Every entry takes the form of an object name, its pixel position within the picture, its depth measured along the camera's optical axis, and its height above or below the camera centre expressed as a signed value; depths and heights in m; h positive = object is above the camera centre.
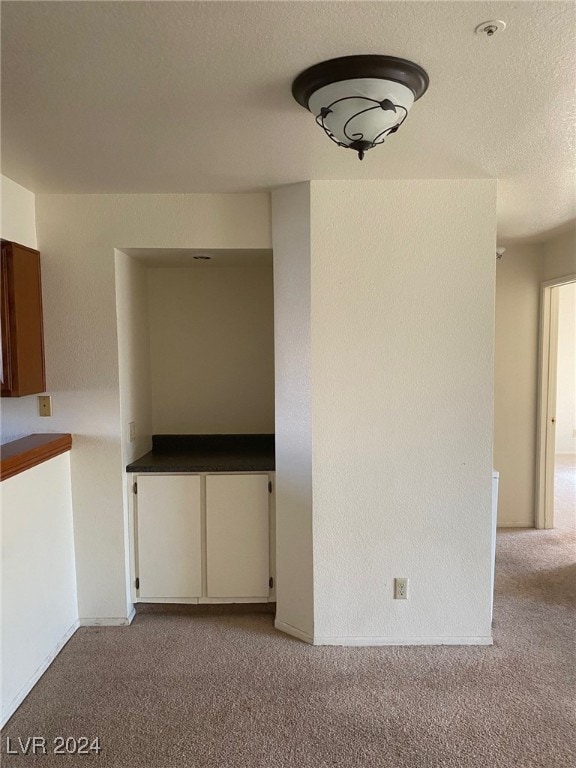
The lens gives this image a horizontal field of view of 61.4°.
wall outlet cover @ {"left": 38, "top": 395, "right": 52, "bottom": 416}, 2.60 -0.25
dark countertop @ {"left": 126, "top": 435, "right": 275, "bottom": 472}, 2.72 -0.61
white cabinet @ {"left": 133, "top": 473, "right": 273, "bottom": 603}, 2.73 -1.02
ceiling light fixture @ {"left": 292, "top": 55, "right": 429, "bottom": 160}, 1.35 +0.77
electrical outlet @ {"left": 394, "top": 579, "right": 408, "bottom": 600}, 2.43 -1.18
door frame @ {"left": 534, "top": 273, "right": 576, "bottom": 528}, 3.92 -0.43
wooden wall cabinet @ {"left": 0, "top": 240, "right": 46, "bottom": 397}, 2.25 +0.17
